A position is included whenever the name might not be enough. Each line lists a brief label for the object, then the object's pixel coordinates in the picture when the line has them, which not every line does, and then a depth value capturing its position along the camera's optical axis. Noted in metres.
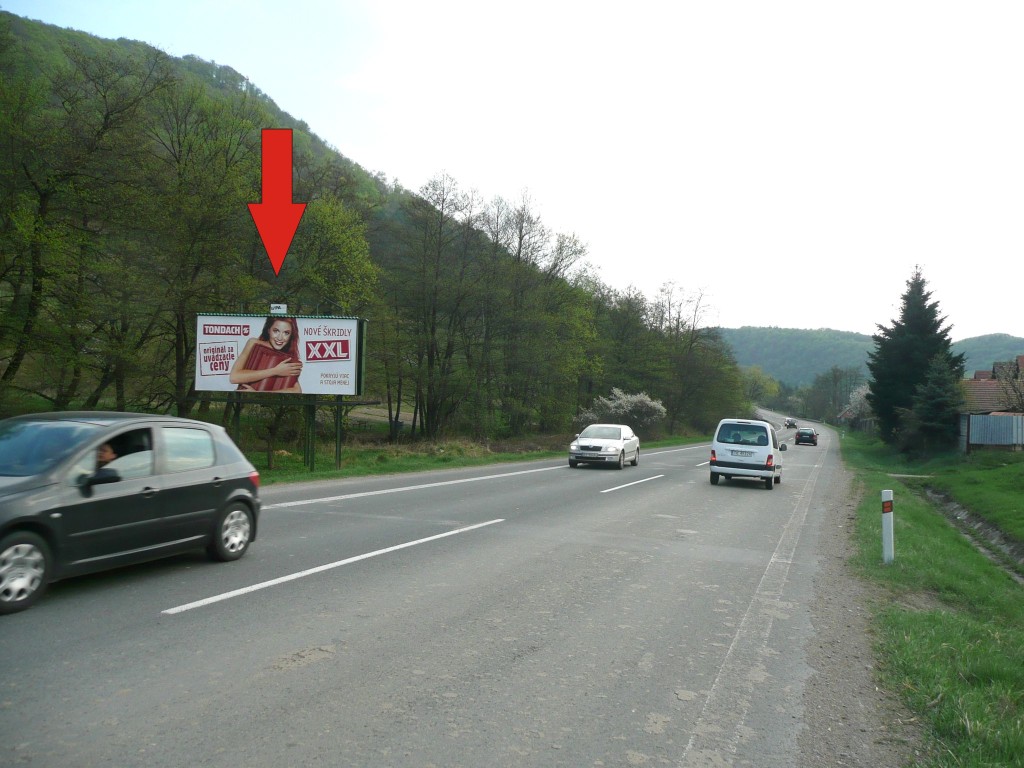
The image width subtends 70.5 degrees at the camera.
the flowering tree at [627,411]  56.12
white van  19.88
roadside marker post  9.87
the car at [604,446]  24.75
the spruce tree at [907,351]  43.78
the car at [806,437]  61.55
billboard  21.39
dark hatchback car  5.77
